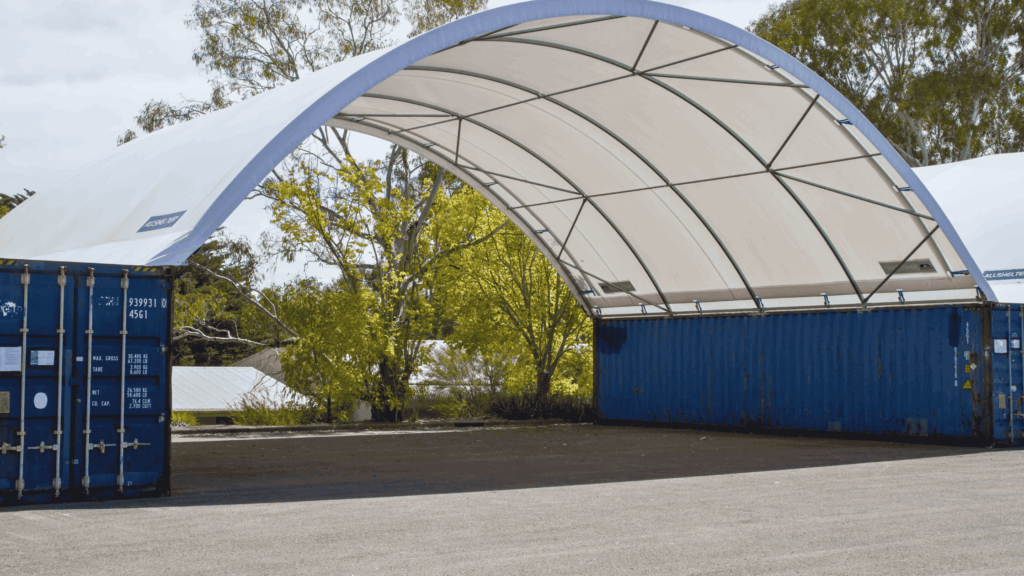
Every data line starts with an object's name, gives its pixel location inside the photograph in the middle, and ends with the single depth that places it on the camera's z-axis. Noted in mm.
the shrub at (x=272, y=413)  24547
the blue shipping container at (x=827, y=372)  17797
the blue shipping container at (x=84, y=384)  9594
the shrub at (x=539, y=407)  25734
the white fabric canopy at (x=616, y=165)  13180
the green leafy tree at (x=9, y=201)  33106
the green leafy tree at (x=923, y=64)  39594
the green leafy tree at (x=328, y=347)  22844
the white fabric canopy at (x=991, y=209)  25609
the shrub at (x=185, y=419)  27700
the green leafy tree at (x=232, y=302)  27812
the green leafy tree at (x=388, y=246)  24766
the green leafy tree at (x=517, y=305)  26016
